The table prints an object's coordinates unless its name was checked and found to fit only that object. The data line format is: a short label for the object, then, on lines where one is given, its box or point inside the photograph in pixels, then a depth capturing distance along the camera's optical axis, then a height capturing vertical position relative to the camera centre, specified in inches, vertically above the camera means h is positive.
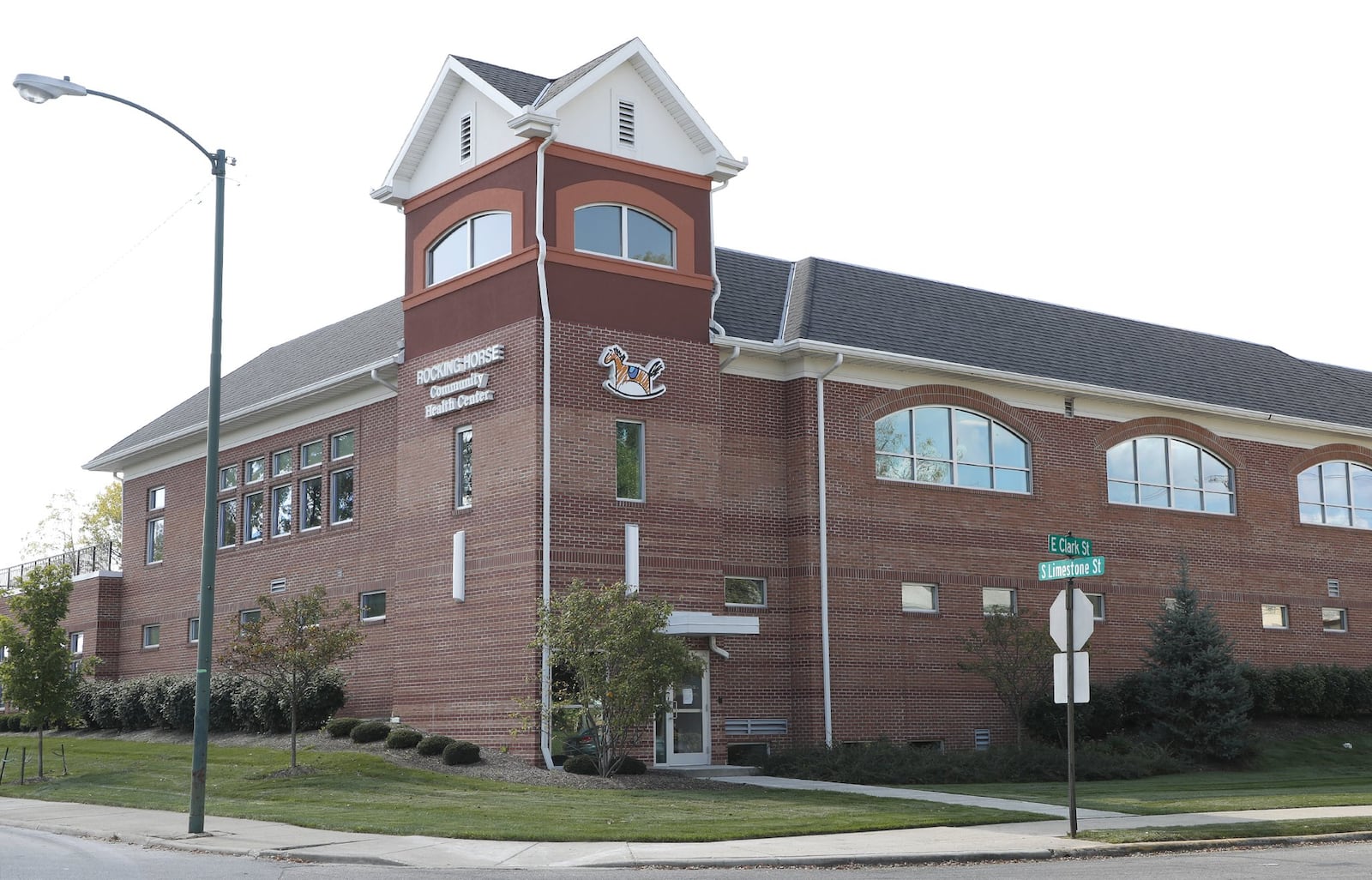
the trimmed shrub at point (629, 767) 985.5 -67.9
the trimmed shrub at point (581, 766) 977.5 -66.3
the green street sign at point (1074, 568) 676.1 +42.6
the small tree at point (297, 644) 992.9 +13.9
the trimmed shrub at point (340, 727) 1171.9 -48.7
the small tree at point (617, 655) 929.5 +5.2
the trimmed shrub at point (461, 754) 1008.9 -59.9
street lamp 701.9 +96.3
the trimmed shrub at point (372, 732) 1130.0 -50.3
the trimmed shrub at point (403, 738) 1072.2 -52.8
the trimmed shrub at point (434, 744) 1042.7 -55.6
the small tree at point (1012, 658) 1211.9 +3.1
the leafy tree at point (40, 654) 1119.0 +9.6
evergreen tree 1220.5 -20.3
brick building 1074.1 +170.4
